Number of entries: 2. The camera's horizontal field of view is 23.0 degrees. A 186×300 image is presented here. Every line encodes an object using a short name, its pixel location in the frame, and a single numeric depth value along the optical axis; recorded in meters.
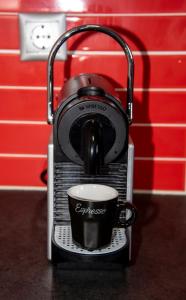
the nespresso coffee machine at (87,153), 0.68
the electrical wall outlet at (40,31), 1.02
